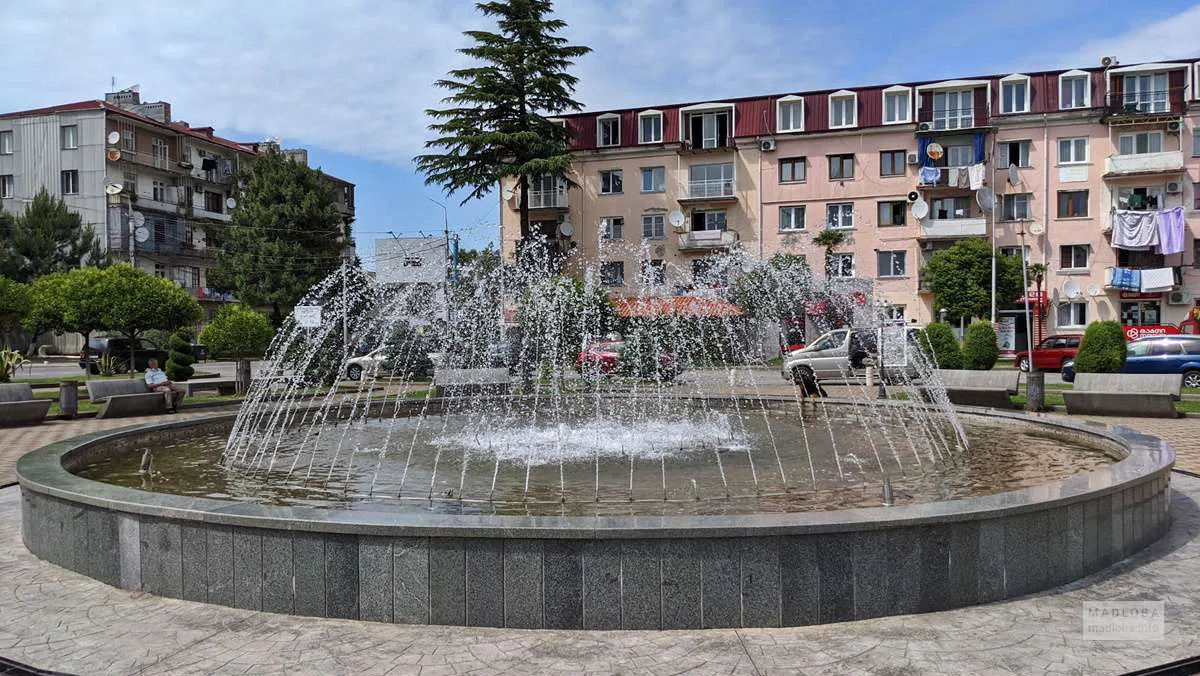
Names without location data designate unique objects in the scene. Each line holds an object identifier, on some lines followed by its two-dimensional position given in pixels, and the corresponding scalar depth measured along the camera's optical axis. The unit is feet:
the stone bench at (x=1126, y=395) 49.93
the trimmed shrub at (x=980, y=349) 69.67
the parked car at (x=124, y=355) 110.32
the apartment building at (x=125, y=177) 158.51
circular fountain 16.02
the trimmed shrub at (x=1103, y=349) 61.72
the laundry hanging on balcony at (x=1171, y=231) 126.11
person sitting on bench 58.65
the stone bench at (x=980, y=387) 52.26
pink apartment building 130.31
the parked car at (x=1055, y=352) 98.48
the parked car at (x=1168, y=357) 72.18
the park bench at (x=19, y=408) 50.14
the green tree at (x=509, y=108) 122.72
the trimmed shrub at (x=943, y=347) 69.92
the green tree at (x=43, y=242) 147.43
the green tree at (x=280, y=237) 148.87
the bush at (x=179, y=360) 78.02
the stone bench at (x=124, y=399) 55.88
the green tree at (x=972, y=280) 125.80
